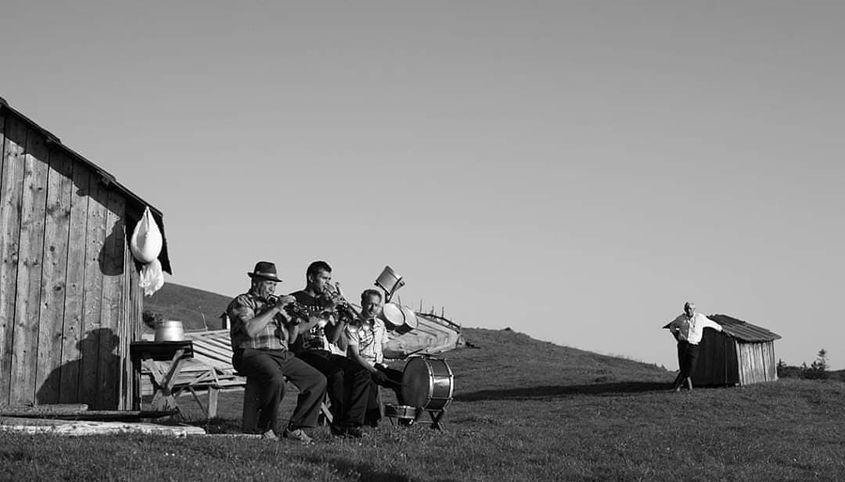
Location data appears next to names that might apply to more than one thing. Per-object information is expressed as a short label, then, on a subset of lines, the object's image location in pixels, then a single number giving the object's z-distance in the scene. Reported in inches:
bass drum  552.1
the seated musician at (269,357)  468.8
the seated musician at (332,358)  502.3
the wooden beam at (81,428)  438.6
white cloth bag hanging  633.0
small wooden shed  1175.0
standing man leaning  1133.1
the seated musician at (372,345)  539.5
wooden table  639.8
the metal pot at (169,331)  652.7
